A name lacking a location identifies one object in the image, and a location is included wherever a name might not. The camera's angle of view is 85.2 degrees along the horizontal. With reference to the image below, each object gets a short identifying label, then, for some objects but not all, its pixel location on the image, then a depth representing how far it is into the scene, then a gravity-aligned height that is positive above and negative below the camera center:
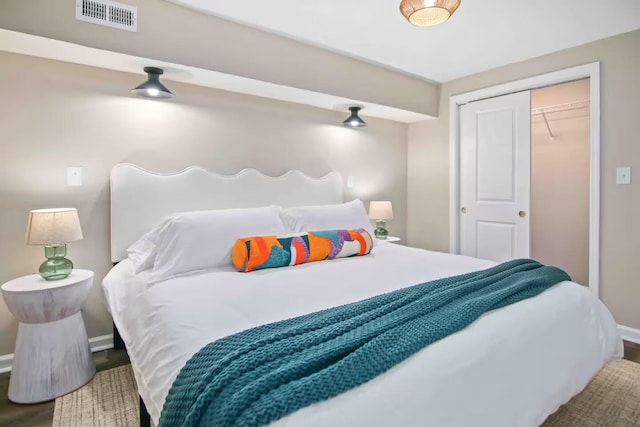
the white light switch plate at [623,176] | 2.61 +0.23
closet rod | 3.64 +1.08
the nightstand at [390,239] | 3.47 -0.32
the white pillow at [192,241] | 1.96 -0.20
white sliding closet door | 3.27 +0.30
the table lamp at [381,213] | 3.53 -0.06
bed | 0.93 -0.46
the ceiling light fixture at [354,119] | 3.31 +0.84
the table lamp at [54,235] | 1.88 -0.15
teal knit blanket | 0.84 -0.42
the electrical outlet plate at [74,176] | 2.22 +0.20
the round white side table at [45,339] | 1.80 -0.71
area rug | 1.69 -1.03
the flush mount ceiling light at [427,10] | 1.76 +1.02
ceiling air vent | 1.93 +1.11
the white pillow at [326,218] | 2.64 -0.08
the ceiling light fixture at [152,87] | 2.22 +0.77
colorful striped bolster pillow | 2.04 -0.26
